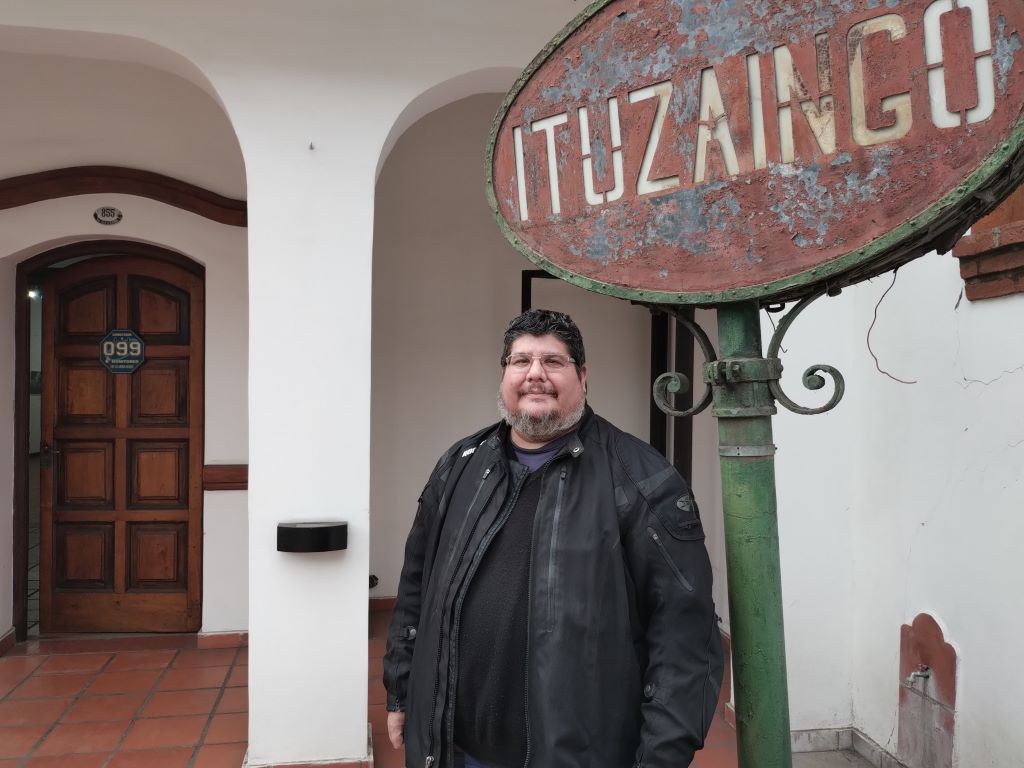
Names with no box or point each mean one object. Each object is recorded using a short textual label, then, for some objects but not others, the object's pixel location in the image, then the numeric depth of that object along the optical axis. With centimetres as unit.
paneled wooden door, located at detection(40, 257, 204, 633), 432
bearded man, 144
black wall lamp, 270
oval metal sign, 88
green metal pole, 114
